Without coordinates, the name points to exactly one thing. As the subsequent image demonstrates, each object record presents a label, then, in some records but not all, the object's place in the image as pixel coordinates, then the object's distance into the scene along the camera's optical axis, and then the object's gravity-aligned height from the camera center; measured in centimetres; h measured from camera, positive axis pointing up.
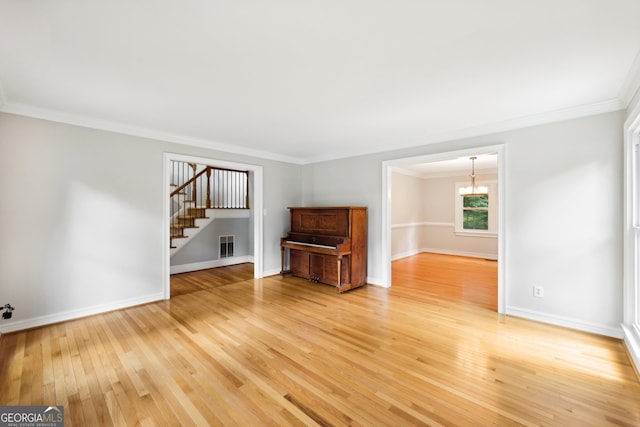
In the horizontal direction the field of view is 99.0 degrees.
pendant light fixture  675 +52
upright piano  449 -59
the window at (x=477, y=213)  752 -5
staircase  575 +36
